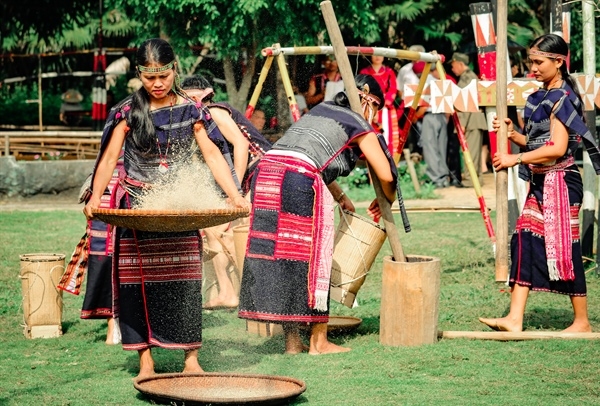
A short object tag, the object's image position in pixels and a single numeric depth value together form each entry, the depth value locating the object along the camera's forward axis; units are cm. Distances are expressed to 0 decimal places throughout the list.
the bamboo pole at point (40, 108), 3172
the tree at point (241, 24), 2414
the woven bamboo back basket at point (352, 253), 1088
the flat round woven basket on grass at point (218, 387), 846
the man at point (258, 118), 1518
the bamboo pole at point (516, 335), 1089
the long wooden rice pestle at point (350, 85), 1038
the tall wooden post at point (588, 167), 1469
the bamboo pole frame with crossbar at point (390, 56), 1301
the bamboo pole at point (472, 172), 1486
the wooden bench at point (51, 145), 2596
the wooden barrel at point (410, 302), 1056
